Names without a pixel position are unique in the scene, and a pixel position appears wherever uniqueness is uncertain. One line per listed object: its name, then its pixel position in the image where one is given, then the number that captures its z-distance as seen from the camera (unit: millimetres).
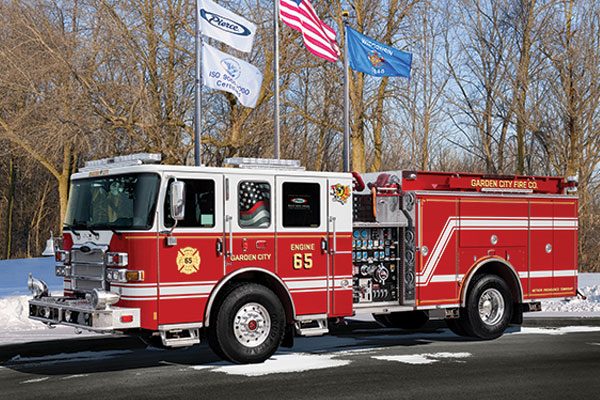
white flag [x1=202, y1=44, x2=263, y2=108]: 16906
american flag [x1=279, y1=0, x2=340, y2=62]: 18016
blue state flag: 18905
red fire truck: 9797
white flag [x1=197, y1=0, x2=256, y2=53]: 17094
